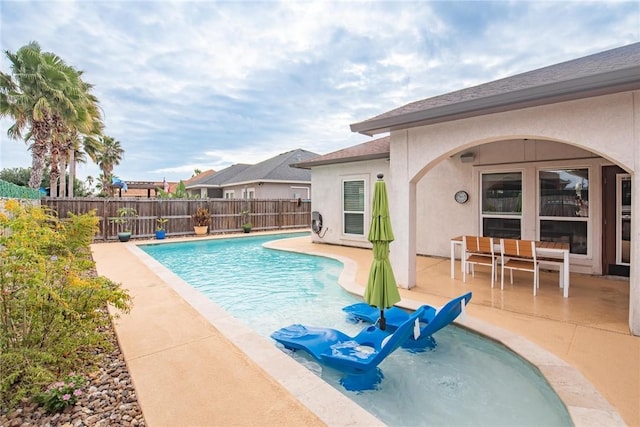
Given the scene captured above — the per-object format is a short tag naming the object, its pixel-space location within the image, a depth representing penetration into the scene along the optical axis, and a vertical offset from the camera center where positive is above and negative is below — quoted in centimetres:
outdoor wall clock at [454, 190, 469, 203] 912 +50
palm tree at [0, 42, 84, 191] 1335 +531
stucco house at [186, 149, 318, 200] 2303 +251
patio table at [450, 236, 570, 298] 575 -83
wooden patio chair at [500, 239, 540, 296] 609 -84
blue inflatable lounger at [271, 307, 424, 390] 355 -174
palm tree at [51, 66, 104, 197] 1484 +488
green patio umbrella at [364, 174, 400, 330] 448 -72
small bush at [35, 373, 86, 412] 263 -158
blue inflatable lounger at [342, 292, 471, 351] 414 -165
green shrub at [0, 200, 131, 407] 269 -95
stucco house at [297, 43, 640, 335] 432 +109
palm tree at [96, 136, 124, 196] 3212 +589
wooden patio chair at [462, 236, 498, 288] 673 -87
